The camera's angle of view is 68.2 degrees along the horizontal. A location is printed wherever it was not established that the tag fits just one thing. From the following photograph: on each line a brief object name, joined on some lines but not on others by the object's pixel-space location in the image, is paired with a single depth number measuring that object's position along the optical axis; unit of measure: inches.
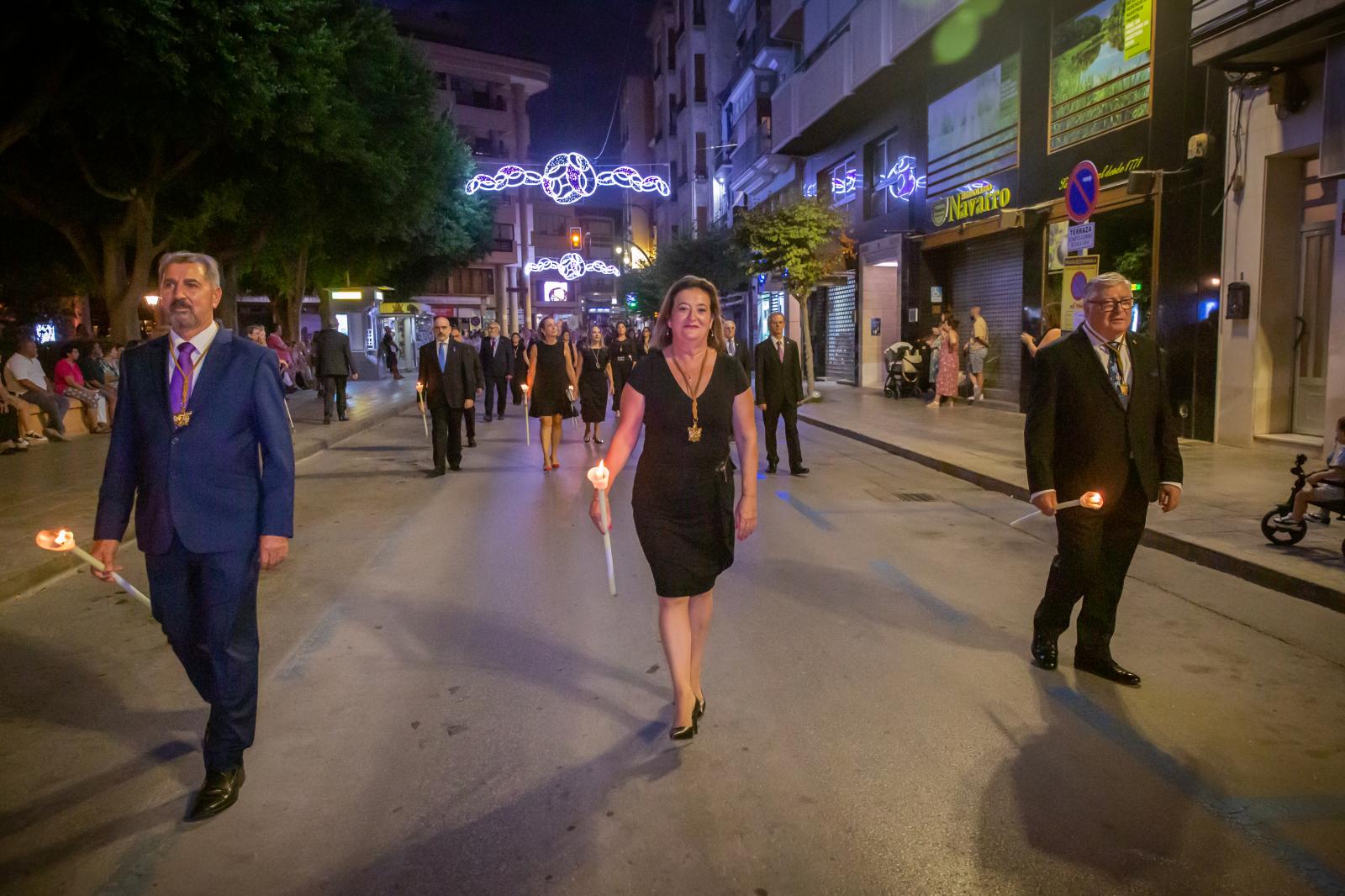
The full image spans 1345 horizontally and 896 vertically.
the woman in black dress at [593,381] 568.1
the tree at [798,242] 856.9
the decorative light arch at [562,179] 1031.0
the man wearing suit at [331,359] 707.4
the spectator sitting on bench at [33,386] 573.3
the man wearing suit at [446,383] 464.8
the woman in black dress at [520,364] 604.6
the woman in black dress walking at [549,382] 482.3
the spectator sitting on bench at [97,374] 679.1
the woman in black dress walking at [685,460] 152.8
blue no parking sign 409.7
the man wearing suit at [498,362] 822.5
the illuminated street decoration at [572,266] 2014.0
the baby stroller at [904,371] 890.7
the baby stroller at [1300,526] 268.5
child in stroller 259.9
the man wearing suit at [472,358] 475.8
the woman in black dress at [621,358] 723.4
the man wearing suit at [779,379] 434.9
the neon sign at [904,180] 903.1
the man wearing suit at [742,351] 508.4
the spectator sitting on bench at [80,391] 639.1
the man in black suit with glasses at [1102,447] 177.3
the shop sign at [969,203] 749.4
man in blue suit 134.3
